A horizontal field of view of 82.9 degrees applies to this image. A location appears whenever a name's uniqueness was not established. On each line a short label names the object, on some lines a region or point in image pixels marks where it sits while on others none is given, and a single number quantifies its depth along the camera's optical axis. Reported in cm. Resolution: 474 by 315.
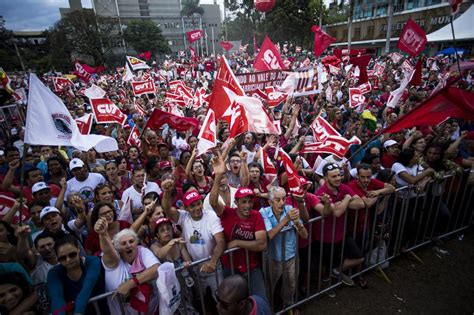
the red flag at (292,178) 318
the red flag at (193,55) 2079
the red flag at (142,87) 1010
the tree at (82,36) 4719
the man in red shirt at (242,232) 309
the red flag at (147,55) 2084
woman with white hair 262
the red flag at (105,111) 659
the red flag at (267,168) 462
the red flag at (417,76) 759
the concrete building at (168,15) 8575
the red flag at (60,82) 1352
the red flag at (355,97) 850
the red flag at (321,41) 1148
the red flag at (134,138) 657
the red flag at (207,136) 400
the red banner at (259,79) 628
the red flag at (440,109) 295
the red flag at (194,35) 1964
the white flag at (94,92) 667
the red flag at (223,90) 448
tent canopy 2109
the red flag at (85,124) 542
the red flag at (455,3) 636
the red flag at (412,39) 911
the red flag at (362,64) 898
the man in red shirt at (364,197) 378
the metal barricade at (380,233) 364
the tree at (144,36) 6059
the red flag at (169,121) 522
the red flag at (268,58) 805
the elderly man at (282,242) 324
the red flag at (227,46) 2291
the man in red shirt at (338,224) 359
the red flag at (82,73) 1430
